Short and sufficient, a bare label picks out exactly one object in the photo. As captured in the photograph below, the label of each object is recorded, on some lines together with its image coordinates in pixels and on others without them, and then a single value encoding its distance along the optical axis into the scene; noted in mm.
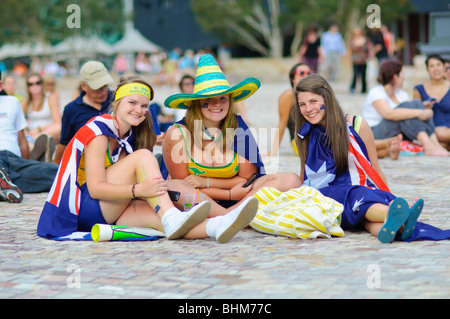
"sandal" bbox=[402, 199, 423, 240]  4723
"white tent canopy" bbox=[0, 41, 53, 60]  50553
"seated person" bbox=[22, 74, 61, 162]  10086
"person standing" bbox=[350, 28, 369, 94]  19766
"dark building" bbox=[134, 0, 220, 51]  48969
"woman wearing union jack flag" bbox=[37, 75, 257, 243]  5051
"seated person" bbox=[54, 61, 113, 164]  7461
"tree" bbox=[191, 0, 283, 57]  39656
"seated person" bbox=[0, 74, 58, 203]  7395
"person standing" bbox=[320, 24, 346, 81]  23203
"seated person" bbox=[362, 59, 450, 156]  9758
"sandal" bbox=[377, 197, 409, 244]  4648
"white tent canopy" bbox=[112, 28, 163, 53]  49312
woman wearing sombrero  5691
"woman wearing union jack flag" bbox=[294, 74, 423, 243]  5324
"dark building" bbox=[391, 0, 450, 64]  39062
